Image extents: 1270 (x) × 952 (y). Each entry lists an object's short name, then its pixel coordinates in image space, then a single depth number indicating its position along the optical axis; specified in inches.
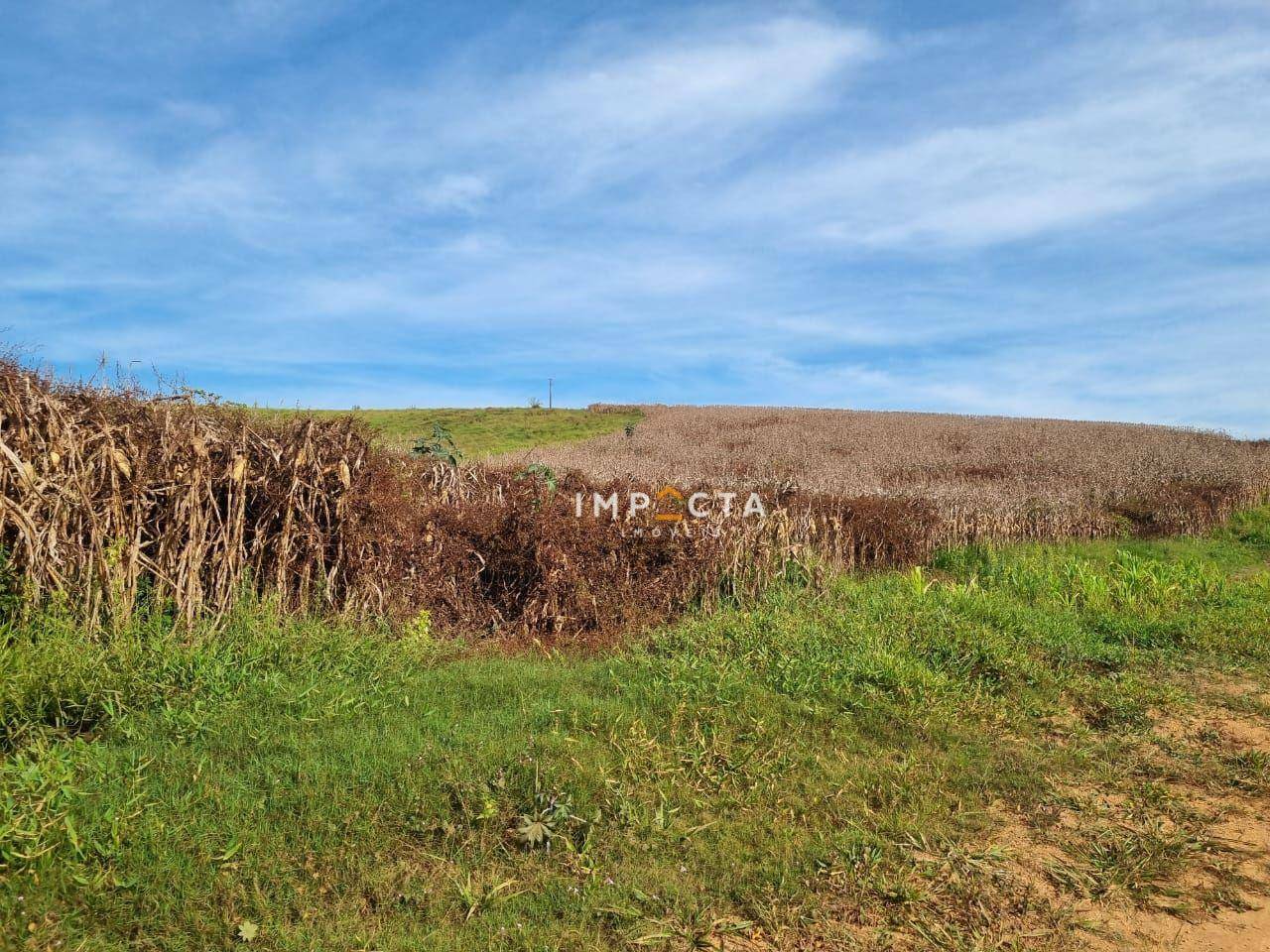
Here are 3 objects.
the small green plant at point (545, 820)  159.5
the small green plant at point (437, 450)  392.8
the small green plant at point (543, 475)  367.2
